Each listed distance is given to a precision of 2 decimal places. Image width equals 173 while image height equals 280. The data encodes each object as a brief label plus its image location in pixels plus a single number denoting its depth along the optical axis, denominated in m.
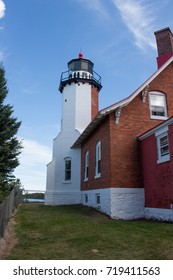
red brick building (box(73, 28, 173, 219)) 12.84
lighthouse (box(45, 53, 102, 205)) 22.19
